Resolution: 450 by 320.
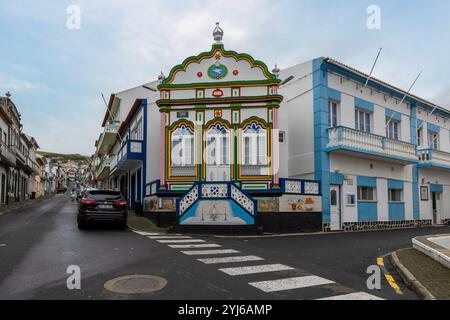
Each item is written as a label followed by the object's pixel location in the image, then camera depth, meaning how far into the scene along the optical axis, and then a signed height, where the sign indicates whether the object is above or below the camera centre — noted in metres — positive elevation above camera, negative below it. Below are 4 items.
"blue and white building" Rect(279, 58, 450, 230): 18.61 +2.08
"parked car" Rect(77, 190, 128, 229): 14.23 -0.83
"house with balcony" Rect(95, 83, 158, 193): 29.02 +5.20
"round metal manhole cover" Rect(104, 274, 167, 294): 5.73 -1.55
